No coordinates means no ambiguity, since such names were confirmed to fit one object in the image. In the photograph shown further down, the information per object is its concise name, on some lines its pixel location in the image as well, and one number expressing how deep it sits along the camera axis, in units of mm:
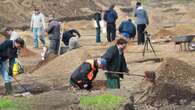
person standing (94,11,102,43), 30925
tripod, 25528
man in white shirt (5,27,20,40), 22878
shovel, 16359
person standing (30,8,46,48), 28953
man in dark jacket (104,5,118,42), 29986
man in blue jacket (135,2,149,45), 28312
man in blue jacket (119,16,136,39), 27844
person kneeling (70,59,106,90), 14414
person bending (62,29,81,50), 26947
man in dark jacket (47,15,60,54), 26453
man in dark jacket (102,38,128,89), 14766
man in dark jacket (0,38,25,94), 16398
